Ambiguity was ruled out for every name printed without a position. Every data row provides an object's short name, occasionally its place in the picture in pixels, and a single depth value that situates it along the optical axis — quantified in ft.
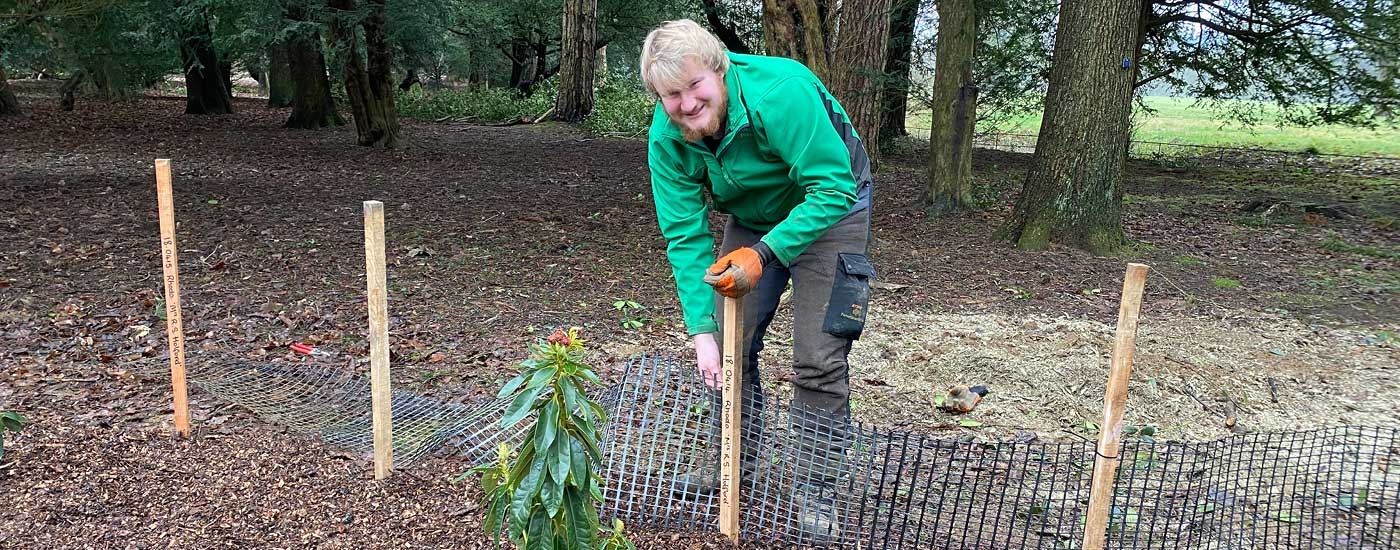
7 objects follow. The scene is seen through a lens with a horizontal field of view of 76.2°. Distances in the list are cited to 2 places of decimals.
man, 7.34
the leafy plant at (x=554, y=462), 6.28
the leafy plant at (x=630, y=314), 15.52
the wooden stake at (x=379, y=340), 8.21
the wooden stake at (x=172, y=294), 9.05
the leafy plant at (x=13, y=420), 7.16
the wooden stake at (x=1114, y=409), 6.80
